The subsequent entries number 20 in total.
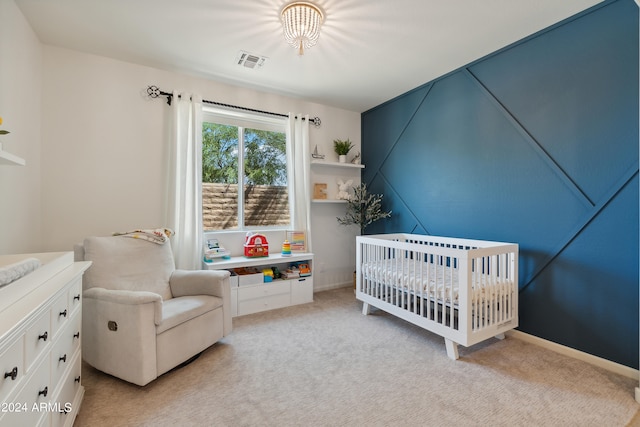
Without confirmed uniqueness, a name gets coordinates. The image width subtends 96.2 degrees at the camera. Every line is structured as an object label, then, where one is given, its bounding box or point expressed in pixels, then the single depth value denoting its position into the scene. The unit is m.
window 3.27
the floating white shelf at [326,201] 3.75
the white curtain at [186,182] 2.90
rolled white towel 1.05
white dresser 0.87
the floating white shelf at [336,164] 3.71
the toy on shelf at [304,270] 3.42
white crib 2.05
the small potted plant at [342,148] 3.92
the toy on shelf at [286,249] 3.41
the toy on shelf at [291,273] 3.35
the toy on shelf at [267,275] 3.21
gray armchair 1.74
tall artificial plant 3.80
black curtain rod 2.88
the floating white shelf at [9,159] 1.25
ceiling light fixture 1.97
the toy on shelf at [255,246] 3.23
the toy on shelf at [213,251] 3.04
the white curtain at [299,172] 3.59
